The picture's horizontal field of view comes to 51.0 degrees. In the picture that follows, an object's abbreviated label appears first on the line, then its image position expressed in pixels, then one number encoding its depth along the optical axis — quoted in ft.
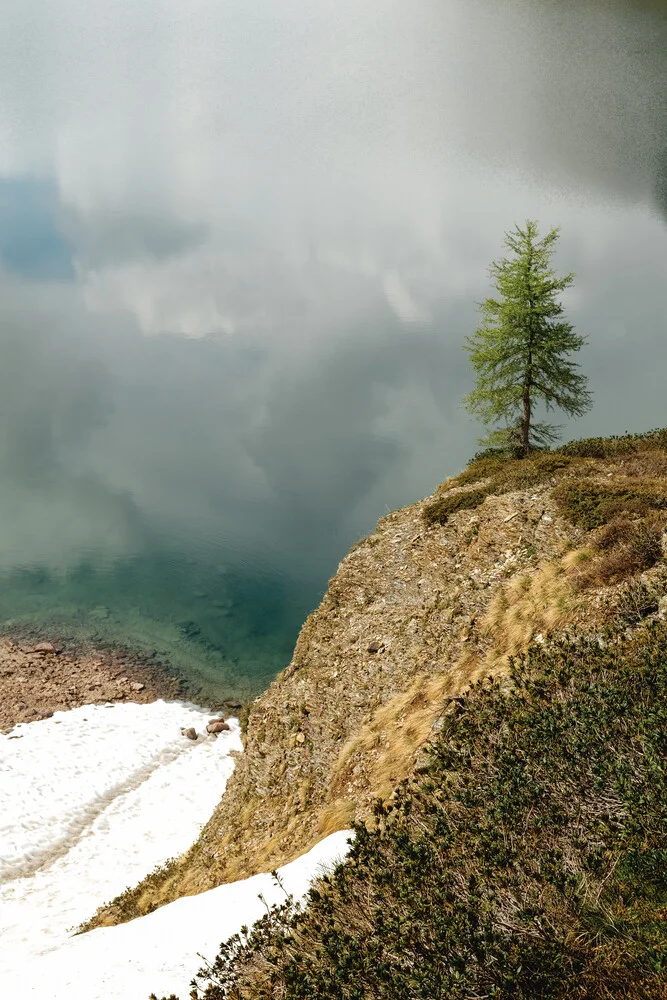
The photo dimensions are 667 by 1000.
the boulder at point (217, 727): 111.24
